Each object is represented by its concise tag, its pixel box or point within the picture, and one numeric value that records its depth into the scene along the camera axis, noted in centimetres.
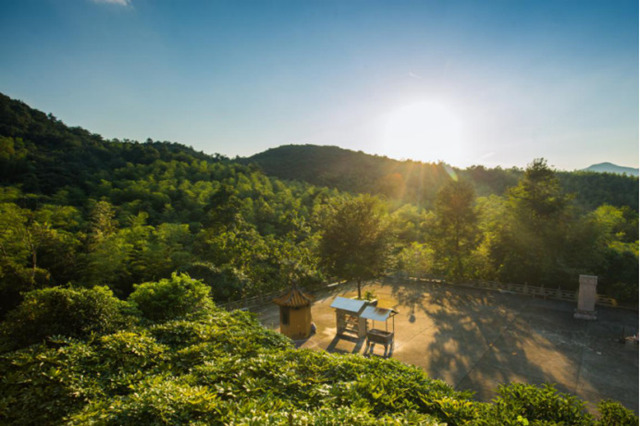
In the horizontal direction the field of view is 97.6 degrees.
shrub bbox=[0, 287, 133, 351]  497
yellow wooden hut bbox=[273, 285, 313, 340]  1071
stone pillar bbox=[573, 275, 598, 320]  1268
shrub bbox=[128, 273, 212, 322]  700
